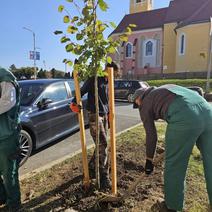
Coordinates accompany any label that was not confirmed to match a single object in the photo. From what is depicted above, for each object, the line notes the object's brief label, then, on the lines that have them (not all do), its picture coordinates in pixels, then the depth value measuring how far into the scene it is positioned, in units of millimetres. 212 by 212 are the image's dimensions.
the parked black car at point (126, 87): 12635
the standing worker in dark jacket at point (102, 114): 2771
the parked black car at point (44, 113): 3800
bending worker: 2032
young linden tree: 2075
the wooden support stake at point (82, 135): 2510
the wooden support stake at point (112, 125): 2348
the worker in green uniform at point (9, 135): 2192
